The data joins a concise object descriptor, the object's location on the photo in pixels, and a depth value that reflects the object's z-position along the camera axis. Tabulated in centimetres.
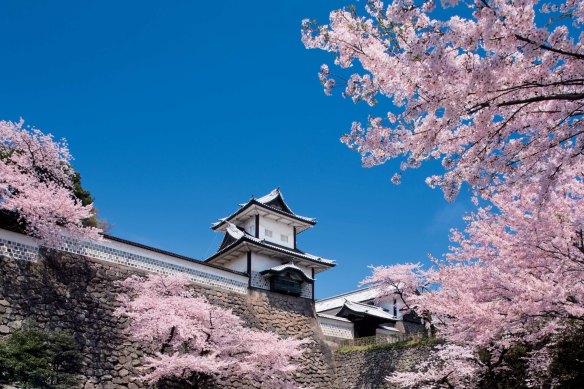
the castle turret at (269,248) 2033
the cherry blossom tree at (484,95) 504
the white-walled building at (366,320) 2197
